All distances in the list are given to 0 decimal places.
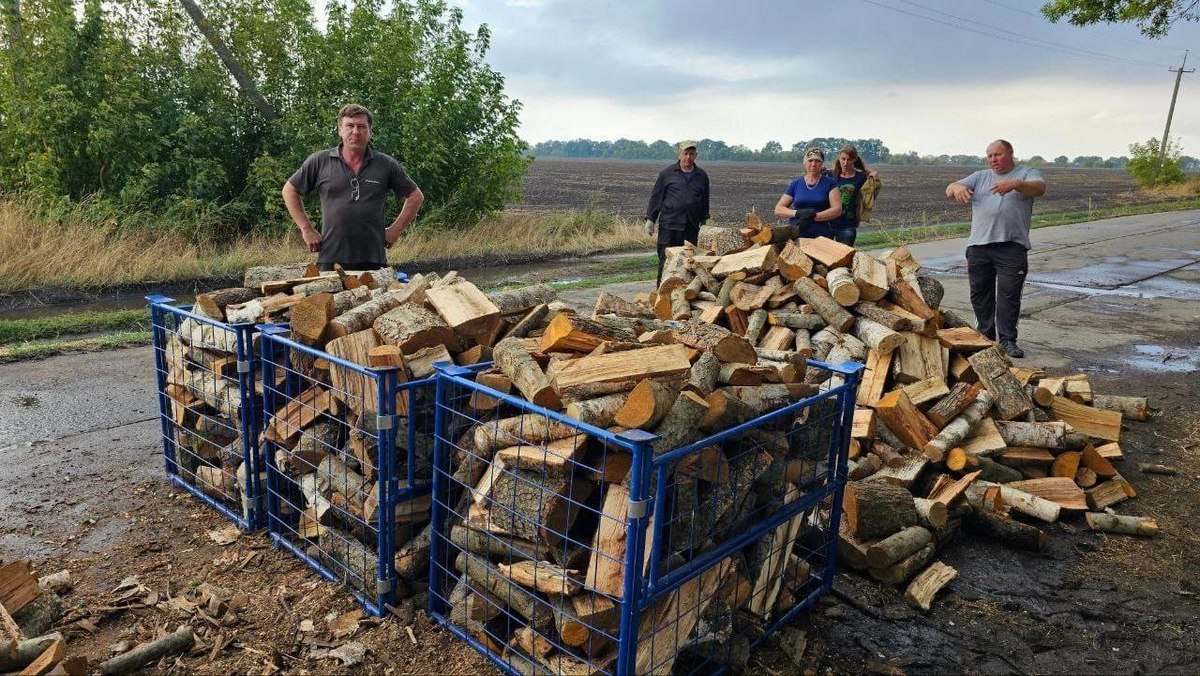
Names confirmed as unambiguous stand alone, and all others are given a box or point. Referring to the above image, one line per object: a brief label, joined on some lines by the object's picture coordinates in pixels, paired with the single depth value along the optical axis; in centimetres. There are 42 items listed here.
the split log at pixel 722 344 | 306
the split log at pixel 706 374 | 280
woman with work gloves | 746
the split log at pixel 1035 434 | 456
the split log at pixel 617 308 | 400
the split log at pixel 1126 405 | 574
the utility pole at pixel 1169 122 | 4131
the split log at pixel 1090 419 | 508
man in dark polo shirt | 498
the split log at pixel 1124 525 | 403
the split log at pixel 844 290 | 501
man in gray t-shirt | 674
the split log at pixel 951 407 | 461
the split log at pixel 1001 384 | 474
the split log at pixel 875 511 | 357
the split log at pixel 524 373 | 258
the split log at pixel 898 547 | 344
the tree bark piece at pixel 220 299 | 375
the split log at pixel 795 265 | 538
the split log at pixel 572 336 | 290
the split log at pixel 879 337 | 483
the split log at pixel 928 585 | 330
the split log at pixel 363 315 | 327
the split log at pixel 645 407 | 240
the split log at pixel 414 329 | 303
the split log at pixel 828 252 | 534
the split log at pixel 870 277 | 505
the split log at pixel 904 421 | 444
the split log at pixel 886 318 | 490
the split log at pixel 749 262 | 547
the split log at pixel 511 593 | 255
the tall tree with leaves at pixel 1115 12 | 1202
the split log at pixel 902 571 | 345
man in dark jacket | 863
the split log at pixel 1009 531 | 383
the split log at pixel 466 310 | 314
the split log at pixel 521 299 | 338
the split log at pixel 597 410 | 246
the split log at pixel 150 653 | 259
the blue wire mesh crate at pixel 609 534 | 235
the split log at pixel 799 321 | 512
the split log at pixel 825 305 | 500
